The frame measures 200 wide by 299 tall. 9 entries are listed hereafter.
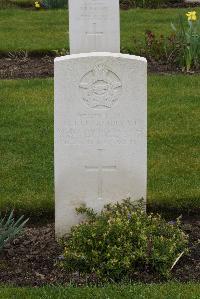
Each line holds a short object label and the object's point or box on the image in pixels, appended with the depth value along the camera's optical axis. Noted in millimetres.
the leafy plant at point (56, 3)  15438
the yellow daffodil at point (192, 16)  10462
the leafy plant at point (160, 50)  11023
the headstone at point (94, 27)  8922
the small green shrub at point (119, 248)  5277
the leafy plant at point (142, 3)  16203
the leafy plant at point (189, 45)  10328
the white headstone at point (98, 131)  5609
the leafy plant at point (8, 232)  5418
